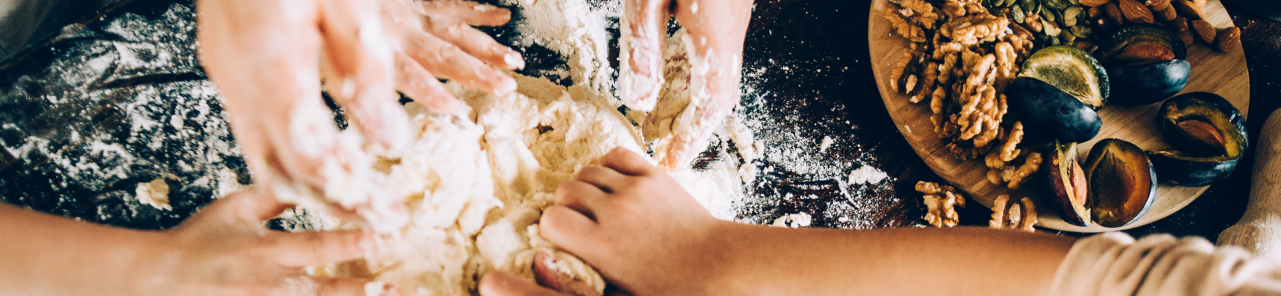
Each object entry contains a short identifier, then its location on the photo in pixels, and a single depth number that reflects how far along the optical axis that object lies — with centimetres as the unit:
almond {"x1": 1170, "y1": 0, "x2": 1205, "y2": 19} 52
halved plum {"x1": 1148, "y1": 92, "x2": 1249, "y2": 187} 49
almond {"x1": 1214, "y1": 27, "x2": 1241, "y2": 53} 52
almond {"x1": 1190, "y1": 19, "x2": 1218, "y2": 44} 52
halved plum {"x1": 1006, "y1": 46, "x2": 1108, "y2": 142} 48
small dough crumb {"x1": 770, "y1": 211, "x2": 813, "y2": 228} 51
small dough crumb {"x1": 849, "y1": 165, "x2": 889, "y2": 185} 52
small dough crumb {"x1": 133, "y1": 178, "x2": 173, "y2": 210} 47
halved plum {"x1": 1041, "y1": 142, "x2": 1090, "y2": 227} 48
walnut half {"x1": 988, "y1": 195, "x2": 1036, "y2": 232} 50
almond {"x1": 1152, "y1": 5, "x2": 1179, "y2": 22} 52
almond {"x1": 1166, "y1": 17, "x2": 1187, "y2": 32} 52
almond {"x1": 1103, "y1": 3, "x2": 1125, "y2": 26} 52
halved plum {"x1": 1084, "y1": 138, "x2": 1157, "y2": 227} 48
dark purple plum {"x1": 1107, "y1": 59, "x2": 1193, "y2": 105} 49
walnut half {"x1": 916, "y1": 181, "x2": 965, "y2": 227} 51
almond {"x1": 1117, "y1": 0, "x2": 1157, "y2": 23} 51
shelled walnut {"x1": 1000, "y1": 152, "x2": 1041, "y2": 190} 50
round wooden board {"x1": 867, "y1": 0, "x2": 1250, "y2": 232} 51
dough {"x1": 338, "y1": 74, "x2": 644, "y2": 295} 43
